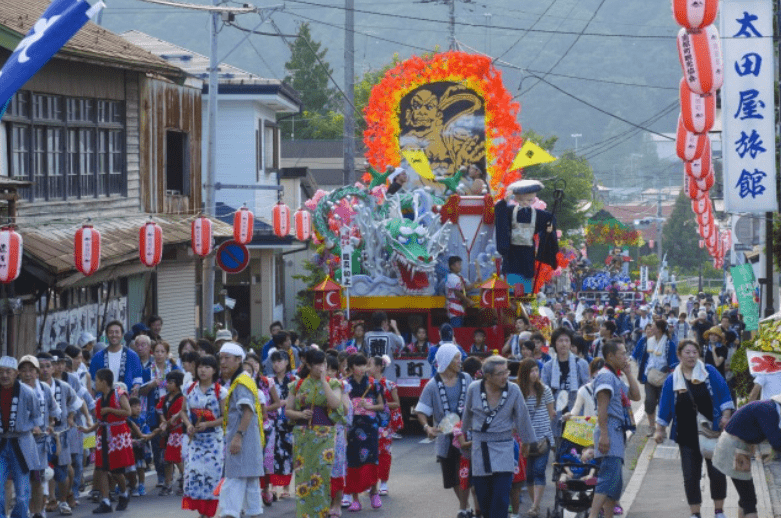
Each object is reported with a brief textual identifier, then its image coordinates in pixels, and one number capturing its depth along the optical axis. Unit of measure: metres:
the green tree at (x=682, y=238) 123.44
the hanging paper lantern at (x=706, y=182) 29.53
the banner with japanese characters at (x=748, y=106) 19.31
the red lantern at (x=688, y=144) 25.69
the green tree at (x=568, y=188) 65.56
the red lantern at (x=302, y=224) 30.12
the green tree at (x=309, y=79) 92.81
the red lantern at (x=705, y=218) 42.58
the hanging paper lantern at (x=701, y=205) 39.25
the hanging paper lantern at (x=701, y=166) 27.46
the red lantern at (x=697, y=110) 21.89
